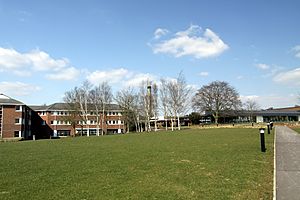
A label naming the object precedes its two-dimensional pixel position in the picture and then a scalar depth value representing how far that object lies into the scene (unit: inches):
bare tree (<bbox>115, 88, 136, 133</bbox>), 3110.2
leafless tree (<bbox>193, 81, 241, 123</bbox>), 3255.4
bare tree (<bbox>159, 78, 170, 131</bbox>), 2859.3
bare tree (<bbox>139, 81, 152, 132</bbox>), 2918.3
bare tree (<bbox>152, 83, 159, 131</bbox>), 3051.2
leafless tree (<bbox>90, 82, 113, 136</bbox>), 3004.4
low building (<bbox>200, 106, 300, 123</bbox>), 4109.3
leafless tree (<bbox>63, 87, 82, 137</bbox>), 3031.5
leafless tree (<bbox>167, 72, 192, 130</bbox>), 2704.2
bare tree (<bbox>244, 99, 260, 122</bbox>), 4404.3
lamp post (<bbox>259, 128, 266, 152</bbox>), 626.2
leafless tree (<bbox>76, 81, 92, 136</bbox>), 2912.4
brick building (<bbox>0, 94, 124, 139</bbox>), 2511.1
